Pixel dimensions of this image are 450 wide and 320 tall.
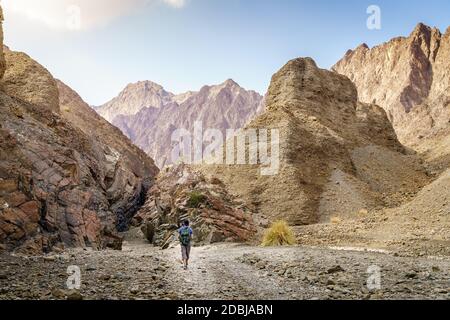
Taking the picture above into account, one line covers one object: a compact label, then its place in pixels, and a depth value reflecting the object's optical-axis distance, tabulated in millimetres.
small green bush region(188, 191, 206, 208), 31312
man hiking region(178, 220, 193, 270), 15530
